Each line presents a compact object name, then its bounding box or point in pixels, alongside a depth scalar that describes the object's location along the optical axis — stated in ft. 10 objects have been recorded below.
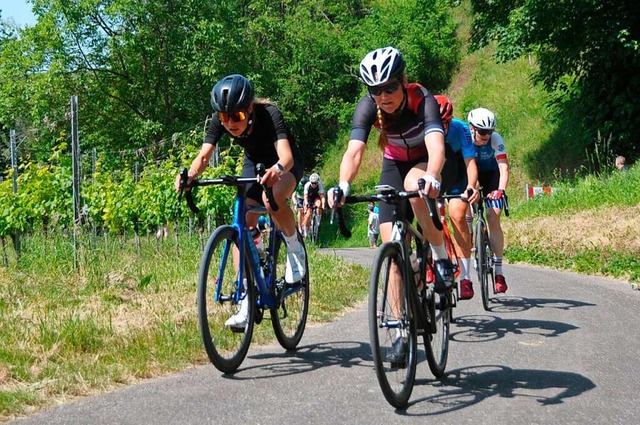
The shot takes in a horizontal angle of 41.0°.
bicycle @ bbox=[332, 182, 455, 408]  14.74
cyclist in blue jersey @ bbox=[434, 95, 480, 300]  22.99
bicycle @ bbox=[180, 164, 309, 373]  17.47
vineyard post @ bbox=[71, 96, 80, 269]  34.17
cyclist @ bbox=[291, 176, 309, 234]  79.78
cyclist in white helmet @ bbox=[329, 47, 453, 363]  16.61
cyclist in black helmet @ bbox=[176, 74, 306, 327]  18.93
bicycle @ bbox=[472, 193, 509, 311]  28.30
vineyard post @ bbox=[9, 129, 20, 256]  40.32
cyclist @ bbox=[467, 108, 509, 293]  28.04
